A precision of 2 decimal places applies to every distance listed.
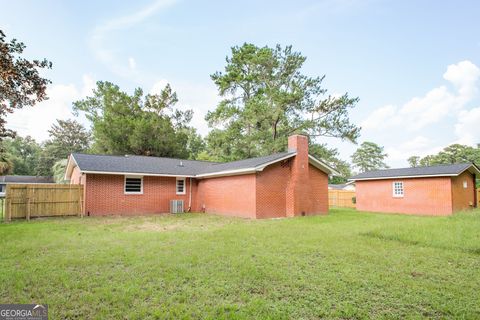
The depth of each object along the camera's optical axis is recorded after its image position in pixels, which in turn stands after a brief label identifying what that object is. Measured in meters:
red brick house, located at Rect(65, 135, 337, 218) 14.36
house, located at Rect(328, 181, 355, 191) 39.47
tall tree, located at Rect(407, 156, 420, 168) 56.55
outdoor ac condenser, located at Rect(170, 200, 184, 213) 17.14
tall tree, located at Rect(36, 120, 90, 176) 44.91
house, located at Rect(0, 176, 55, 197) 43.45
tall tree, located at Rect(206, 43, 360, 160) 25.83
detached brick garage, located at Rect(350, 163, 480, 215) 16.26
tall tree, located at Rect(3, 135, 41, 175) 49.59
